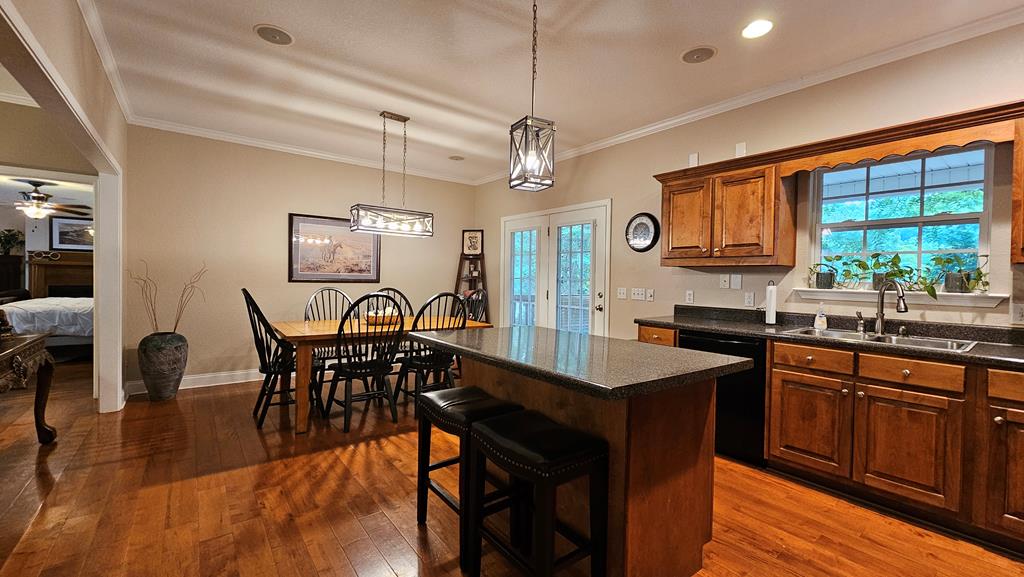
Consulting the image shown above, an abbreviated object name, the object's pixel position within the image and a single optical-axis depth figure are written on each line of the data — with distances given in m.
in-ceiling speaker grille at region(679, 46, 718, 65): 2.79
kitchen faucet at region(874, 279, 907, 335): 2.57
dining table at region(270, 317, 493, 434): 3.31
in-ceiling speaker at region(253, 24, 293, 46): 2.64
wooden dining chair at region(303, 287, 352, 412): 5.02
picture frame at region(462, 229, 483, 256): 6.29
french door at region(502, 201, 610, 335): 4.64
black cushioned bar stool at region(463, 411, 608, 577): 1.40
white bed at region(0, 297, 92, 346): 5.49
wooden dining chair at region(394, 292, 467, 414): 3.77
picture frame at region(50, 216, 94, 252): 7.98
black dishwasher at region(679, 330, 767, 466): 2.82
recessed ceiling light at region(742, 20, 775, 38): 2.50
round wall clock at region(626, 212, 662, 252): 4.08
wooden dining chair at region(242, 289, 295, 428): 3.47
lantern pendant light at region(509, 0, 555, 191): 2.09
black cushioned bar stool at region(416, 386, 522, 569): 1.85
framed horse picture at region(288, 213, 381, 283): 5.06
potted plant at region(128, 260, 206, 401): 3.95
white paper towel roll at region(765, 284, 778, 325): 3.14
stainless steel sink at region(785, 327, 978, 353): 2.38
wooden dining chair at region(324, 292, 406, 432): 3.41
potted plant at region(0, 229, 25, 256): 7.75
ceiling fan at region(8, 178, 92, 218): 6.24
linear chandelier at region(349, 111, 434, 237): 3.93
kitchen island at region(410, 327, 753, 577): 1.49
